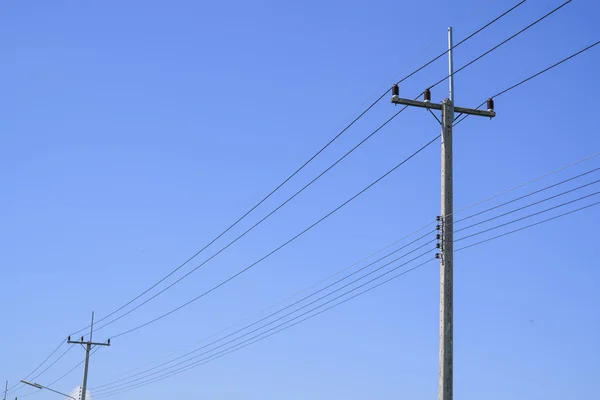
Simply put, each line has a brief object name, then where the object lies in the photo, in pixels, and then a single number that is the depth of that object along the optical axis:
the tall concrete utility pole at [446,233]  21.19
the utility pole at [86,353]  60.28
